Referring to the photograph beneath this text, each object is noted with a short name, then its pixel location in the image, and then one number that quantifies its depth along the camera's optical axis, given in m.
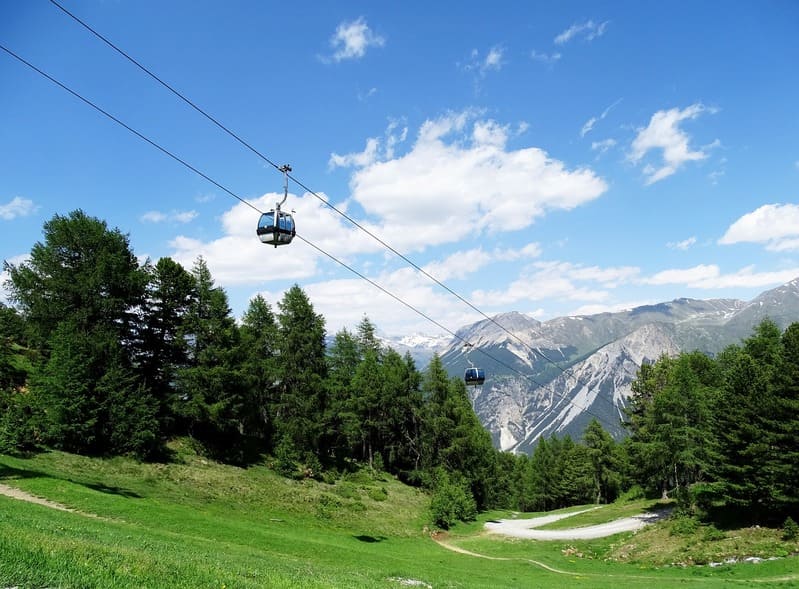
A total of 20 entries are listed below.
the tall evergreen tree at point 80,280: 44.38
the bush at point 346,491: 49.28
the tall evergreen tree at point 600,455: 86.19
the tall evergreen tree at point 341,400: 60.20
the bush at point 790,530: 33.34
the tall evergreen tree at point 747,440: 37.47
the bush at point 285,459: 50.41
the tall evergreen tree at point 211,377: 47.69
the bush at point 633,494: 71.94
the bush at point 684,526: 39.78
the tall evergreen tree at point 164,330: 48.75
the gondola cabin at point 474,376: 38.97
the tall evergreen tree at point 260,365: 55.94
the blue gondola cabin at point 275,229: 18.33
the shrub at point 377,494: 52.28
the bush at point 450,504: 50.22
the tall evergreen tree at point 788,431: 35.12
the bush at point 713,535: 37.02
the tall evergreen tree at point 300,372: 54.91
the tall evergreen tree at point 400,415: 71.69
